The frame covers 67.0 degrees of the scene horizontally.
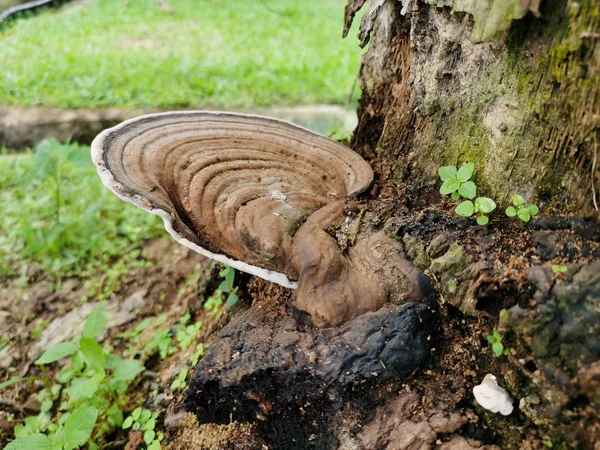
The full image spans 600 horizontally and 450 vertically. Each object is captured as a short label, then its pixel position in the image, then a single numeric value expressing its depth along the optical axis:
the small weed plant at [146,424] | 0.37
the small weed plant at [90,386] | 0.40
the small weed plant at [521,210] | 0.27
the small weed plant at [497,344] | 0.24
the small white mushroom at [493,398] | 0.24
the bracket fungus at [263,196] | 0.27
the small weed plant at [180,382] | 0.40
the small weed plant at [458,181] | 0.29
